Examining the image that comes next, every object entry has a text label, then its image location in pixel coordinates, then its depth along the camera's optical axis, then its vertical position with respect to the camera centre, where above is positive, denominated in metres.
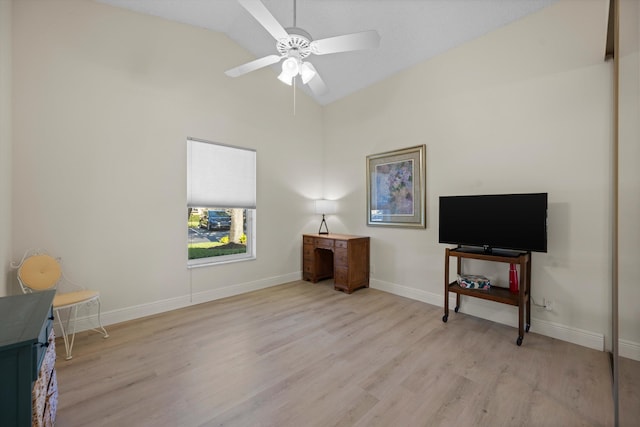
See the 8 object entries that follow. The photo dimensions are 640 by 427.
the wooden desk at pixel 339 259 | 3.90 -0.73
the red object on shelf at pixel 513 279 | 2.63 -0.64
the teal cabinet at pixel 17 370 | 1.00 -0.61
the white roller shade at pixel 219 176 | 3.49 +0.52
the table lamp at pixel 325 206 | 4.57 +0.13
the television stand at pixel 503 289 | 2.40 -0.77
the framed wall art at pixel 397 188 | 3.54 +0.37
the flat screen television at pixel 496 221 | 2.41 -0.07
